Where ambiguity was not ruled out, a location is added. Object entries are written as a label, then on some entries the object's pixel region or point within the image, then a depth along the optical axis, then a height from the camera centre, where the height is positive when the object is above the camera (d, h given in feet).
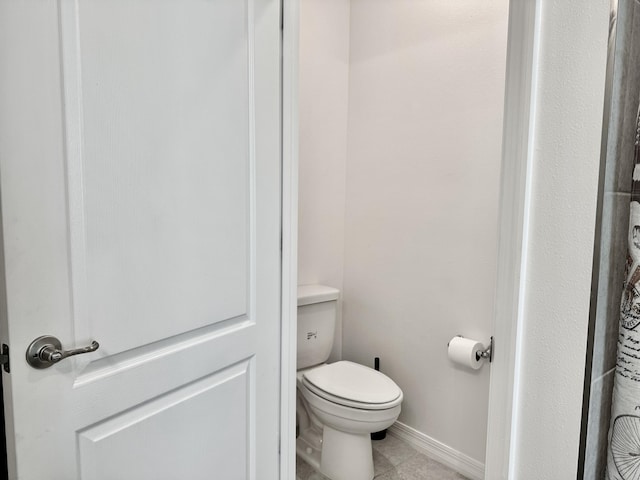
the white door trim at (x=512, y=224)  2.84 -0.16
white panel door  2.32 -0.26
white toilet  5.62 -2.90
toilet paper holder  5.32 -2.13
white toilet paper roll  5.62 -2.15
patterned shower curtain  2.58 -1.10
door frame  4.05 -0.35
